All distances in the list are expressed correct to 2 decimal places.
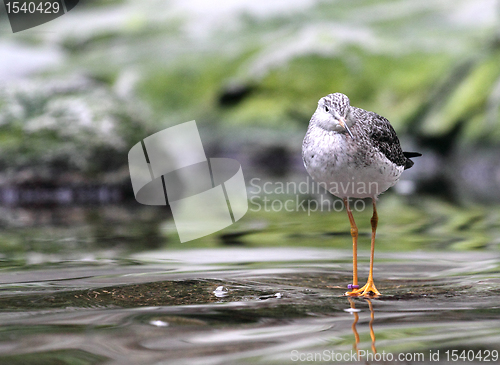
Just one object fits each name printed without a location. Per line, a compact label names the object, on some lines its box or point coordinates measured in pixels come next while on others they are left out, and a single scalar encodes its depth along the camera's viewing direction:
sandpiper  11.43
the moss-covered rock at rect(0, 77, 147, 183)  28.75
